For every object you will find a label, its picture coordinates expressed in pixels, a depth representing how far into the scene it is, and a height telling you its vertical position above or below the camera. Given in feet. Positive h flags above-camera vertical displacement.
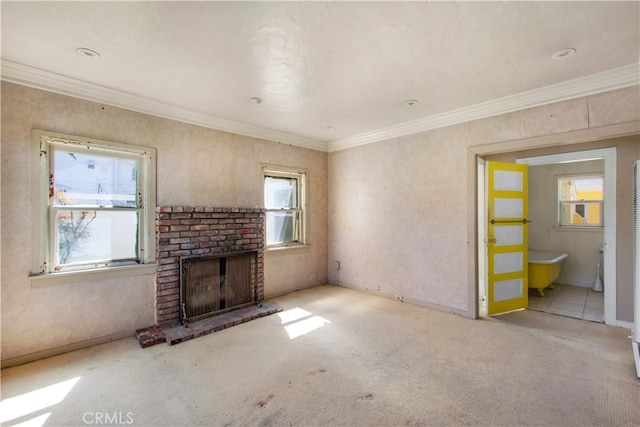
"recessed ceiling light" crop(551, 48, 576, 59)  7.61 +4.34
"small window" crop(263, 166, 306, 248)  15.56 +0.43
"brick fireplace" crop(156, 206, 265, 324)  11.13 -1.13
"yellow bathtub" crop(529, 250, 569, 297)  15.28 -3.24
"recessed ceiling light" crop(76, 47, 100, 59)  7.51 +4.35
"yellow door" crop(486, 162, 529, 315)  12.66 -1.11
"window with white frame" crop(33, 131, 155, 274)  9.12 +0.35
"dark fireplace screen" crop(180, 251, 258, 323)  11.52 -3.07
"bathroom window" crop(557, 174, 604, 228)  17.19 +0.71
